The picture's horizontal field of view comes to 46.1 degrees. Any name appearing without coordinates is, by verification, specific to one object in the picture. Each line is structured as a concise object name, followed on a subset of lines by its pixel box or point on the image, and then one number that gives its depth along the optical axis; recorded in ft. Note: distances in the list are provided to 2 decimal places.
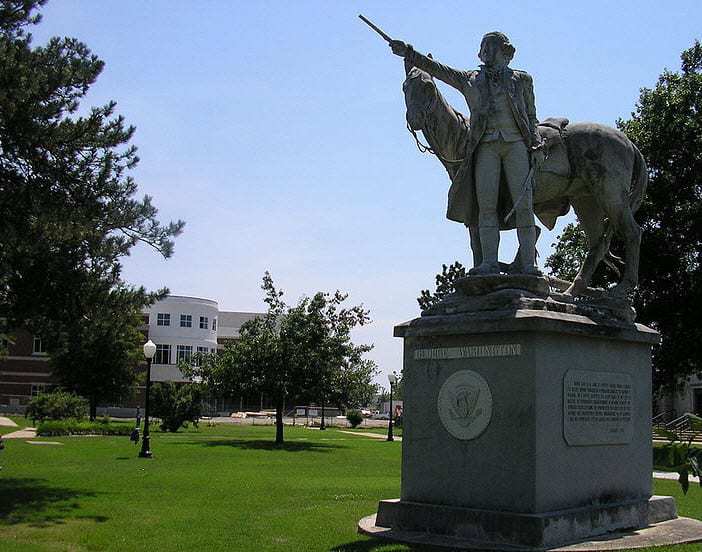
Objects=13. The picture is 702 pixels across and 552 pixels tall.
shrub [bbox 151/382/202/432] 134.92
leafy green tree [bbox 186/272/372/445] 101.91
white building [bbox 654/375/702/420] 199.31
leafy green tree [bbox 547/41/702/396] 91.50
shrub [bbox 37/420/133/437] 112.88
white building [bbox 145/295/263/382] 267.80
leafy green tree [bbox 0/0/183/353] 44.16
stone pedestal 25.25
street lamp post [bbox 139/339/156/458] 73.61
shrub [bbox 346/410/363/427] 197.57
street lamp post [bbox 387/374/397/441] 121.19
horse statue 30.89
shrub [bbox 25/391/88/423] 138.41
